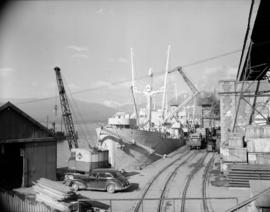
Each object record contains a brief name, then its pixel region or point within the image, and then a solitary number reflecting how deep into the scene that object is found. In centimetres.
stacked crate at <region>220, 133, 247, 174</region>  2127
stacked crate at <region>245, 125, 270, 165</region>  2055
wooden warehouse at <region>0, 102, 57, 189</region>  1998
